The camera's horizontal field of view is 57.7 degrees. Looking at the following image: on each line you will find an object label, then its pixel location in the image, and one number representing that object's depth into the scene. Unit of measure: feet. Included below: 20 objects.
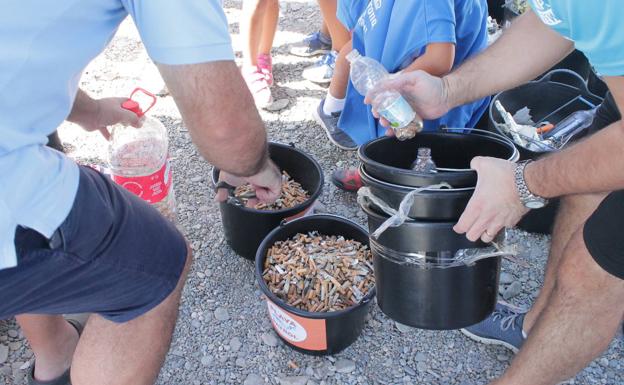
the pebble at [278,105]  13.05
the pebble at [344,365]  7.30
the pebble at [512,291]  8.24
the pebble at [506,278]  8.48
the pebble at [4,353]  7.52
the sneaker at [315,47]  15.44
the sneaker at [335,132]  11.54
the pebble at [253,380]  7.20
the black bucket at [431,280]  5.61
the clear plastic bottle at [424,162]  6.23
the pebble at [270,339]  7.68
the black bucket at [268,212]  8.22
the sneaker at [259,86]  12.95
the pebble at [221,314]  8.11
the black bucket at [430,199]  5.27
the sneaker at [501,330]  7.30
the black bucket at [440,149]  6.09
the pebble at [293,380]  7.16
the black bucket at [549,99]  9.93
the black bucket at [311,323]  6.85
